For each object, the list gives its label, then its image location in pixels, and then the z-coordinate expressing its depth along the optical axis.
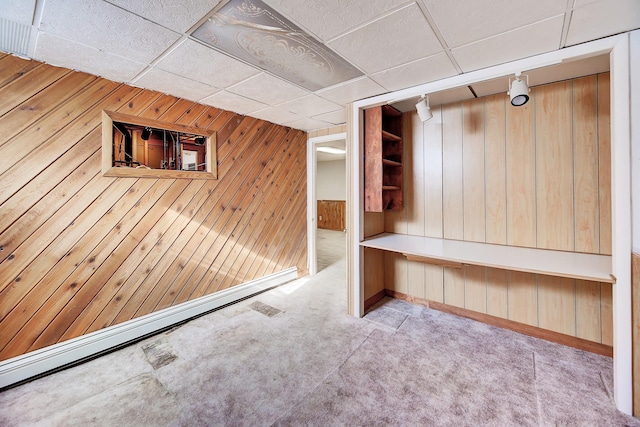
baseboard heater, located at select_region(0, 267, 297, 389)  1.93
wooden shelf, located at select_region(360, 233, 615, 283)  1.79
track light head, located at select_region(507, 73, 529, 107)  1.92
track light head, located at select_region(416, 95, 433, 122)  2.42
